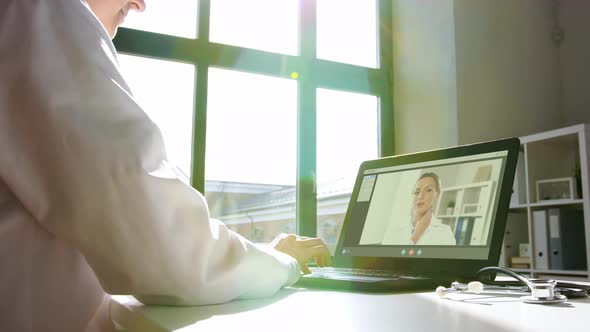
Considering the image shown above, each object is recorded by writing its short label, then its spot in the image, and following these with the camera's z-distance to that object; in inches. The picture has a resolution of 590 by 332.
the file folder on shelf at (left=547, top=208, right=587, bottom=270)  103.3
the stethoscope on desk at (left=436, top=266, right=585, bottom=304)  26.5
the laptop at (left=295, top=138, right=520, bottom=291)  38.3
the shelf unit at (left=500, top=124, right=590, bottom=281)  100.0
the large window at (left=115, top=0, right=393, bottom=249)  106.0
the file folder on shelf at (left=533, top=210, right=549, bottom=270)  106.0
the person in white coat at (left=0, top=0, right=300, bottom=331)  20.7
